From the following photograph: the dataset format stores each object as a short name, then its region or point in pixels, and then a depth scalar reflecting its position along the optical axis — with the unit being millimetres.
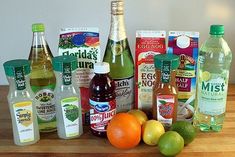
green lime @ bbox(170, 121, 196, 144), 775
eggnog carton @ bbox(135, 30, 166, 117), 874
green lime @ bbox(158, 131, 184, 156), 722
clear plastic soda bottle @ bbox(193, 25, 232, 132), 814
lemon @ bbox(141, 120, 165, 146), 775
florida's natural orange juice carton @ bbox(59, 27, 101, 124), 865
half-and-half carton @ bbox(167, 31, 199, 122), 846
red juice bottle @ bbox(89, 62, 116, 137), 801
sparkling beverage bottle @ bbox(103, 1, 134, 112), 878
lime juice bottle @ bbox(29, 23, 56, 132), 835
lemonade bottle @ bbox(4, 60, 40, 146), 750
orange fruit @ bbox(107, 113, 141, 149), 752
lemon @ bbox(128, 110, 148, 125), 823
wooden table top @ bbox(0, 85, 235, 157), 761
